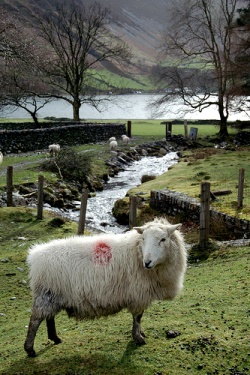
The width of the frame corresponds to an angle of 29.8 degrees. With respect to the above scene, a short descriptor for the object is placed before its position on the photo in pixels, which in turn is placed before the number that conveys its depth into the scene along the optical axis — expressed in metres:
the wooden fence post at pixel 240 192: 14.95
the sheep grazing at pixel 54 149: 28.89
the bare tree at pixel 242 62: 34.25
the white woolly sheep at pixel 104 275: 6.45
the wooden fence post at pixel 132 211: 12.79
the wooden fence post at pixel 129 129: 43.33
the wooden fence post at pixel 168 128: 42.27
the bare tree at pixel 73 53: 44.19
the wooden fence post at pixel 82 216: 13.52
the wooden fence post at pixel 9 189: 17.25
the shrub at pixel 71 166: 25.23
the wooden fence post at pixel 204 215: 12.06
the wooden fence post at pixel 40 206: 15.89
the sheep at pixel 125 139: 38.16
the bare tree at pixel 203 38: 40.41
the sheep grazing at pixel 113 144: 34.59
